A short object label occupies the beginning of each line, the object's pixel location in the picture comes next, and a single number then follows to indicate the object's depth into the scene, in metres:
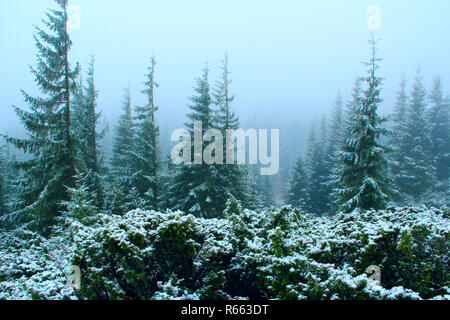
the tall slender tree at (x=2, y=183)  19.26
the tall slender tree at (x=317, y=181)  27.81
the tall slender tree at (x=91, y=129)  14.85
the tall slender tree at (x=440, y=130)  26.75
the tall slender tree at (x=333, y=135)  27.49
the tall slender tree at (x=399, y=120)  25.15
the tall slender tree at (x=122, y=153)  17.62
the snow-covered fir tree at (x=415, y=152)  23.62
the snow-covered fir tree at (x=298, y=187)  27.40
